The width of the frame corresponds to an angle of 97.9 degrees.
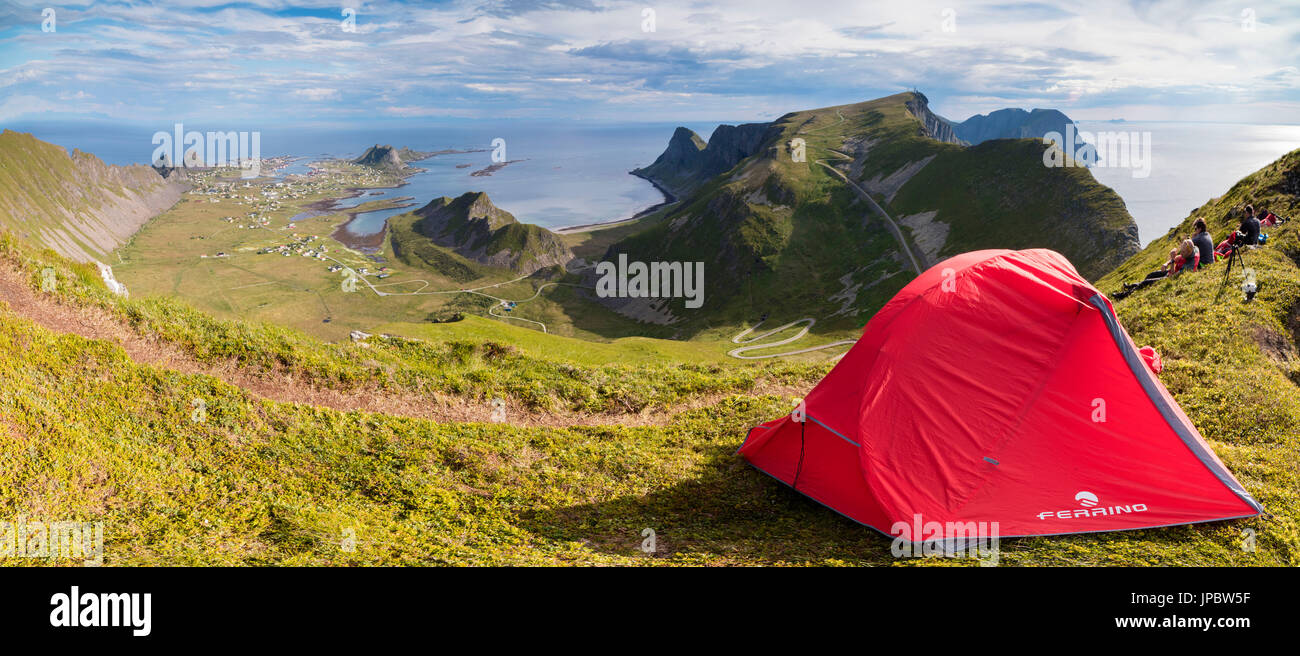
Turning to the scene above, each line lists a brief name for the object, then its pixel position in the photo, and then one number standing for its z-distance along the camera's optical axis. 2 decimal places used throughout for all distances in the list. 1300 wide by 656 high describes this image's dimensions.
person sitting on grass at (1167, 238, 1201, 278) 24.84
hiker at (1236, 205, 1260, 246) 23.89
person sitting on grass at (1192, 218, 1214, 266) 24.49
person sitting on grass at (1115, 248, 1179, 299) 25.55
